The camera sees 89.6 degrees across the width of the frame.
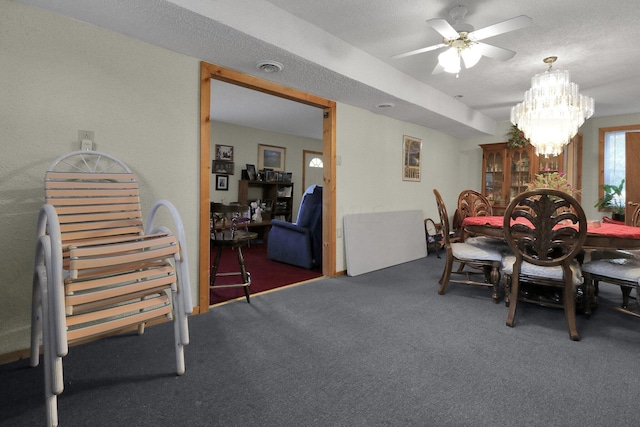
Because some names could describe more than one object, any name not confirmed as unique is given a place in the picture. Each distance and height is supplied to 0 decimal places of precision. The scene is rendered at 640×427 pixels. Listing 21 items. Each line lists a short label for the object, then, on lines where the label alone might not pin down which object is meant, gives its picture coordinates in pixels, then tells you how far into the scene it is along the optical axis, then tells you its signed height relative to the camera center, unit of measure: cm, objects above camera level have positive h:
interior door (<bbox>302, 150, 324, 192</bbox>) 750 +78
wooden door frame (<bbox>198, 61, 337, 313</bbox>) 258 +42
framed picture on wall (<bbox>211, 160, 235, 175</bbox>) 591 +63
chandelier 306 +90
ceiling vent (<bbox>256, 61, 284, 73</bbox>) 257 +110
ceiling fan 207 +111
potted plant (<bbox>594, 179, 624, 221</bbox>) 470 +2
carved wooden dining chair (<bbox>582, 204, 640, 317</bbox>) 216 -50
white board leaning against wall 383 -51
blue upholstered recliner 400 -43
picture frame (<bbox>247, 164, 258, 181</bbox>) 623 +54
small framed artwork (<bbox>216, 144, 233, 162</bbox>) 599 +91
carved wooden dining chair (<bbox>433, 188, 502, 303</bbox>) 273 -48
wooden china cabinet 496 +52
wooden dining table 214 -23
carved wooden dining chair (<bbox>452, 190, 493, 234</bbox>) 372 -5
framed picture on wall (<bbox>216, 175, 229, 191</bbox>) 600 +35
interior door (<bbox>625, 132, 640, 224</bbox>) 449 +44
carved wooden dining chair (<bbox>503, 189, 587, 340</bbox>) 210 -29
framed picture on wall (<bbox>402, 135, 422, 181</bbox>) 475 +66
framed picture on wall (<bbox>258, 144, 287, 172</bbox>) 664 +93
